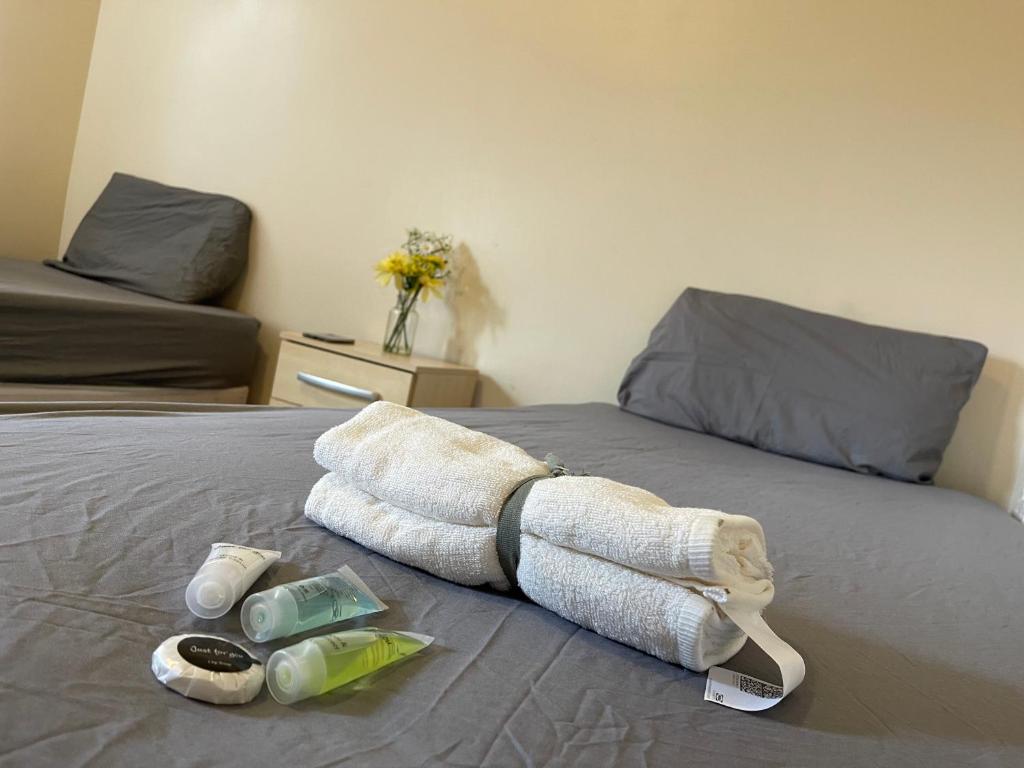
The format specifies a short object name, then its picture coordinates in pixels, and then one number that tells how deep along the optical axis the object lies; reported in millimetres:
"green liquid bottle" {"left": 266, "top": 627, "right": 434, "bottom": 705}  544
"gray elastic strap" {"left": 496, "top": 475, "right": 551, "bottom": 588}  766
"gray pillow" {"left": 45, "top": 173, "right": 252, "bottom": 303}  3035
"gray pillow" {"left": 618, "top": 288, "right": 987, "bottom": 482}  1979
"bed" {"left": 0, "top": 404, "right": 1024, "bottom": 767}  500
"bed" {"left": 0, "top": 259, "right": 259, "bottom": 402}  2354
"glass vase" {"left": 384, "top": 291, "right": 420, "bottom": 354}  2730
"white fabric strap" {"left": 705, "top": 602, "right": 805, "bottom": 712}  657
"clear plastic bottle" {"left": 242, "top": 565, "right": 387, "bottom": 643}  609
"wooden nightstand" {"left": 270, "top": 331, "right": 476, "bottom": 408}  2430
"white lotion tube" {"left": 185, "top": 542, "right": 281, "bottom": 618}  624
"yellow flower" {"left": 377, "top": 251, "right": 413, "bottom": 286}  2650
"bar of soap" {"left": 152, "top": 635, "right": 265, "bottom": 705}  518
